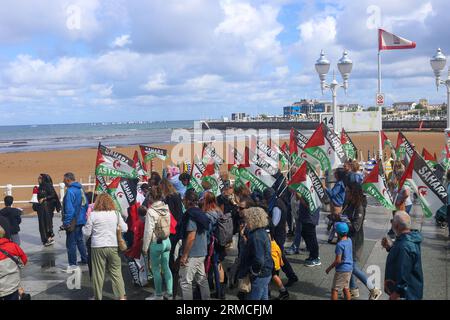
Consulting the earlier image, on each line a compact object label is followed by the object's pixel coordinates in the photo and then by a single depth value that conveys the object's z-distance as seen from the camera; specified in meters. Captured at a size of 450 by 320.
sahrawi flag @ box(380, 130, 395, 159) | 14.85
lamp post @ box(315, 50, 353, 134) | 14.82
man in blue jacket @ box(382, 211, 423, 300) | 4.28
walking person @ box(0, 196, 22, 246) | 7.73
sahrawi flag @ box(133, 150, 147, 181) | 11.56
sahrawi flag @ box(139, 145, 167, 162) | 12.15
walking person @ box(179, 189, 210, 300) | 5.84
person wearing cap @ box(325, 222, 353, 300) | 5.79
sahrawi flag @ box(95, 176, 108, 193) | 8.88
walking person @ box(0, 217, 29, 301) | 4.96
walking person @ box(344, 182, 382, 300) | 6.39
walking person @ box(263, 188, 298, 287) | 6.86
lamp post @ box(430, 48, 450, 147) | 15.45
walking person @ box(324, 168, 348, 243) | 7.27
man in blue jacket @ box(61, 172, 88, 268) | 7.83
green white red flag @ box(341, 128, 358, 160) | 13.85
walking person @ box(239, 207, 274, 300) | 5.14
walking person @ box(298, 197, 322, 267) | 7.65
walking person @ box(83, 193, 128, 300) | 6.08
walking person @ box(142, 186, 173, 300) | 6.21
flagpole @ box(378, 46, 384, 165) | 14.24
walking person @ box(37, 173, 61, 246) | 9.91
